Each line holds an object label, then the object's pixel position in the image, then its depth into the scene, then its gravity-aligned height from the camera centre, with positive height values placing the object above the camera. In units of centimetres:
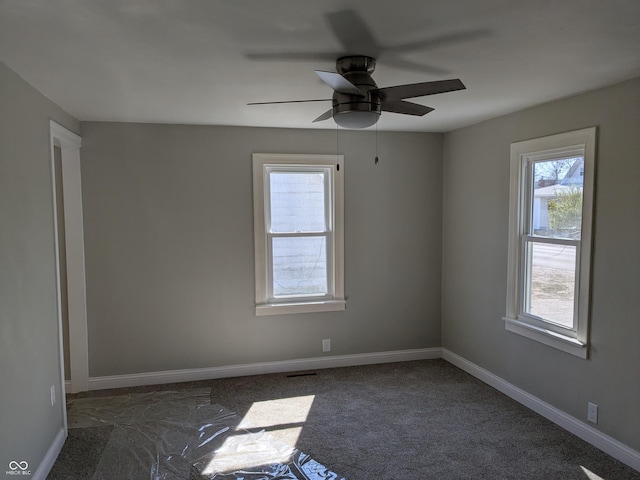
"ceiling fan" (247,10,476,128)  194 +61
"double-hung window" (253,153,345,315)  425 -22
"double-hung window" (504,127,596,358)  298 -20
